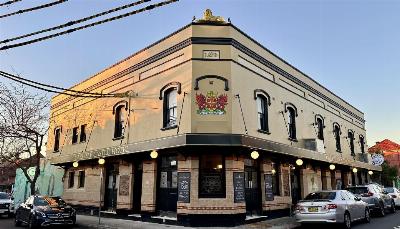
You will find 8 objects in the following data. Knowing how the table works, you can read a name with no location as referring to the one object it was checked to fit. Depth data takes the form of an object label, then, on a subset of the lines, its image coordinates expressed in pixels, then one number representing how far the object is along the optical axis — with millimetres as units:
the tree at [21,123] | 21906
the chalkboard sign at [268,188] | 15977
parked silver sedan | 12312
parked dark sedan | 14305
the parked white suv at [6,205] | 21188
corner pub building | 13969
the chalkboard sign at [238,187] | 13820
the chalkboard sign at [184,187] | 13734
